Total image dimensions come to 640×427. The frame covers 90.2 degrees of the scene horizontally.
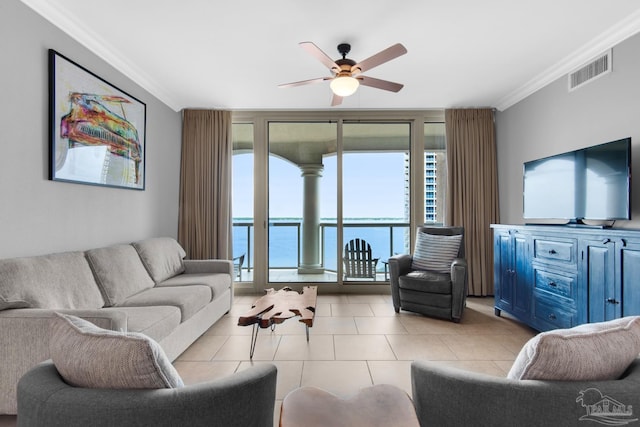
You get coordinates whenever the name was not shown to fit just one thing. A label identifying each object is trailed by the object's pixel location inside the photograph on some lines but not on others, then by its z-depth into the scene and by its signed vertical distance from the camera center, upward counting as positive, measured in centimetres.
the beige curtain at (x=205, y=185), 449 +38
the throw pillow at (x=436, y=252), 377 -47
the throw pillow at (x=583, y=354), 87 -39
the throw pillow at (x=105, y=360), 86 -40
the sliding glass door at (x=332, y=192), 467 +31
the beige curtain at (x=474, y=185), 444 +39
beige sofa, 164 -62
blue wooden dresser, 214 -50
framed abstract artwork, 238 +72
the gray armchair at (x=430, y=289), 338 -83
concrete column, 481 -12
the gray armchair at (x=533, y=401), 81 -50
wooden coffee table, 237 -79
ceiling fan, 241 +121
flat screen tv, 240 +25
